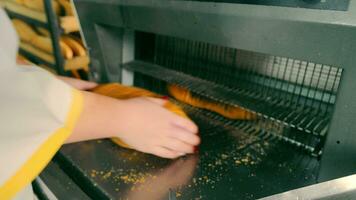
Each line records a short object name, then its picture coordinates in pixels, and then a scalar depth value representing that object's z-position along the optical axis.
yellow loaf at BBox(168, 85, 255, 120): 0.83
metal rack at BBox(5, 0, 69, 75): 1.78
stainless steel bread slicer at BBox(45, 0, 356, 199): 0.48
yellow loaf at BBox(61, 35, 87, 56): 2.03
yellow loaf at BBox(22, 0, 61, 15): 1.90
